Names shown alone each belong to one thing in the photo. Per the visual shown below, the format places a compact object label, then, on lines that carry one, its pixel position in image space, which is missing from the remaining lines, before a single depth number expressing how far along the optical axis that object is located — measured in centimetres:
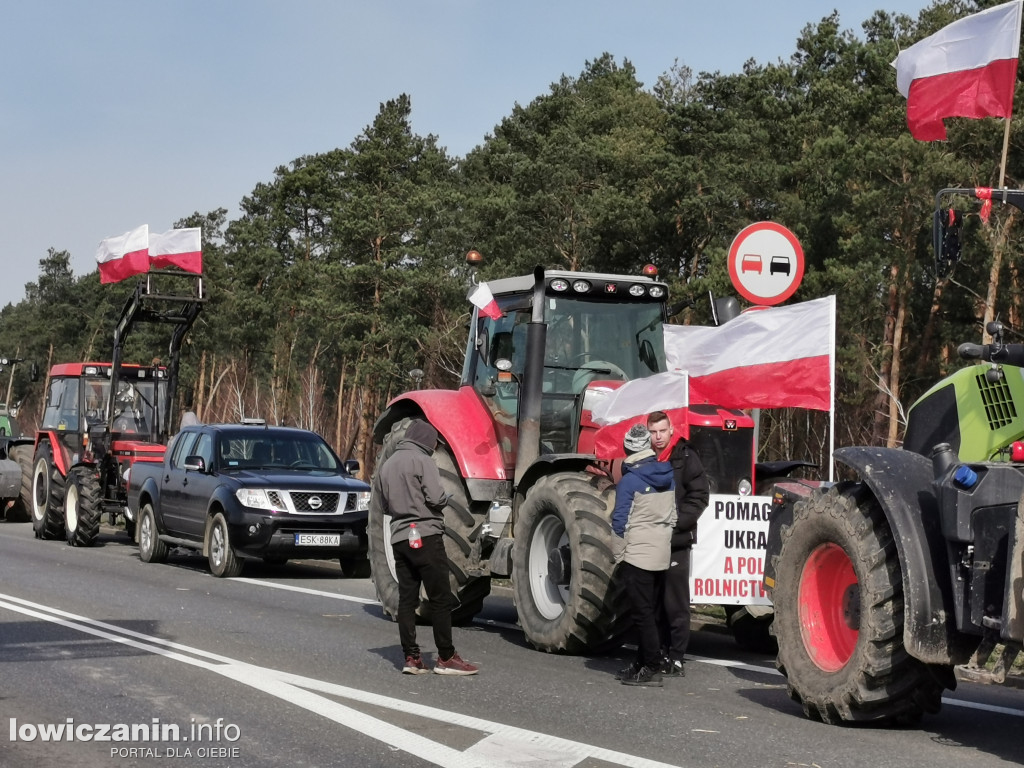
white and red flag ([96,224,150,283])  2805
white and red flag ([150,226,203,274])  2762
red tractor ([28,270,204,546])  2275
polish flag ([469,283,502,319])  1219
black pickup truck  1717
